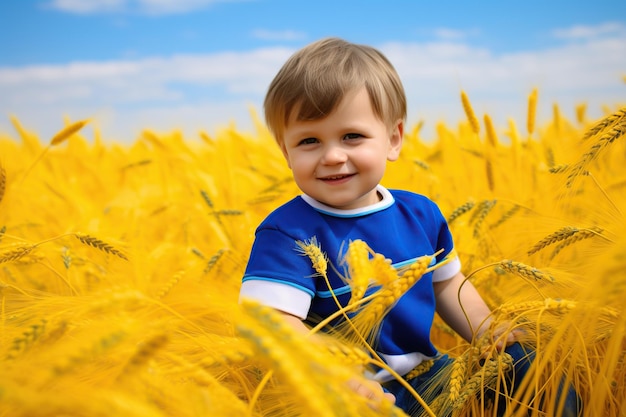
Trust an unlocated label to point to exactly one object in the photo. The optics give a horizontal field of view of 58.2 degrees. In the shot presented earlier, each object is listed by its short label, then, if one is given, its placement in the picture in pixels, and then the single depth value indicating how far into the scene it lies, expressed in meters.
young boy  1.16
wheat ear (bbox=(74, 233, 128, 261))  1.27
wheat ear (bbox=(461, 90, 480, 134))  1.89
